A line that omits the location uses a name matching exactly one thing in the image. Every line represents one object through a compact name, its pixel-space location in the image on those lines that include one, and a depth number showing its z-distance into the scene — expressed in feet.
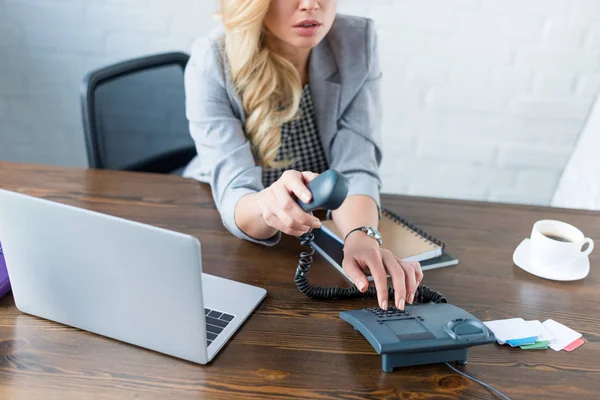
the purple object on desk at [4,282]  3.26
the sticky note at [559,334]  3.12
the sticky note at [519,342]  3.08
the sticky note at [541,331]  3.13
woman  3.95
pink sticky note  3.11
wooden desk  2.71
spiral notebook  3.78
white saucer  3.72
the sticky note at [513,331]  3.09
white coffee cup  3.70
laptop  2.59
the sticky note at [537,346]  3.08
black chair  5.19
